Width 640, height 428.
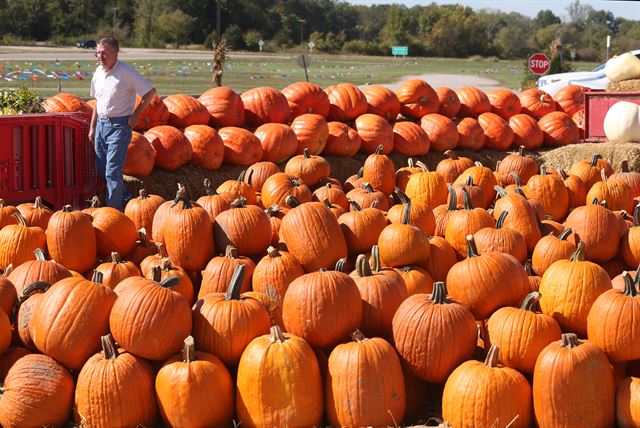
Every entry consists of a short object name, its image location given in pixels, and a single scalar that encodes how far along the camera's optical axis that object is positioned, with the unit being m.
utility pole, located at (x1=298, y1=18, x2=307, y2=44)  73.88
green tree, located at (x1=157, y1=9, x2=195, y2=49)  63.66
